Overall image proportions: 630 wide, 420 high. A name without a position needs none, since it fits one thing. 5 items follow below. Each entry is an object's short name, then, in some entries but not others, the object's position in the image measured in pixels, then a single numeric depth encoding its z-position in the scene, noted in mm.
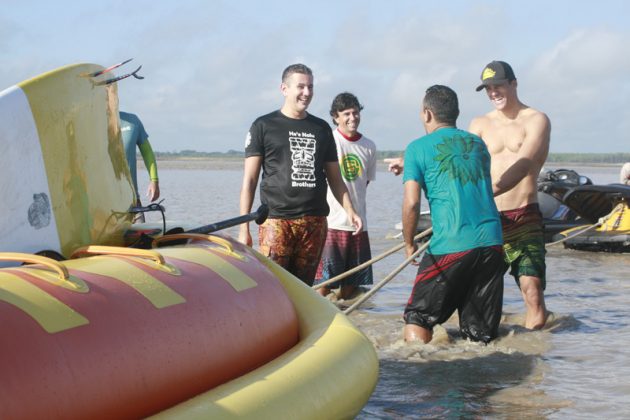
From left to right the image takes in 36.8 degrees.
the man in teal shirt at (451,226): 5074
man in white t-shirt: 7863
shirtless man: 6137
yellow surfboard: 3334
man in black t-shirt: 5828
